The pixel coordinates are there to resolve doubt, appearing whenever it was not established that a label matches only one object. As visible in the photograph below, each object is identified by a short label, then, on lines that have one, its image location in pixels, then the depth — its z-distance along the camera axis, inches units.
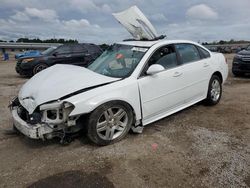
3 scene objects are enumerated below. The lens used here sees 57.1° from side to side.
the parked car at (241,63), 348.5
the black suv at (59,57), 413.1
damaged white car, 124.7
